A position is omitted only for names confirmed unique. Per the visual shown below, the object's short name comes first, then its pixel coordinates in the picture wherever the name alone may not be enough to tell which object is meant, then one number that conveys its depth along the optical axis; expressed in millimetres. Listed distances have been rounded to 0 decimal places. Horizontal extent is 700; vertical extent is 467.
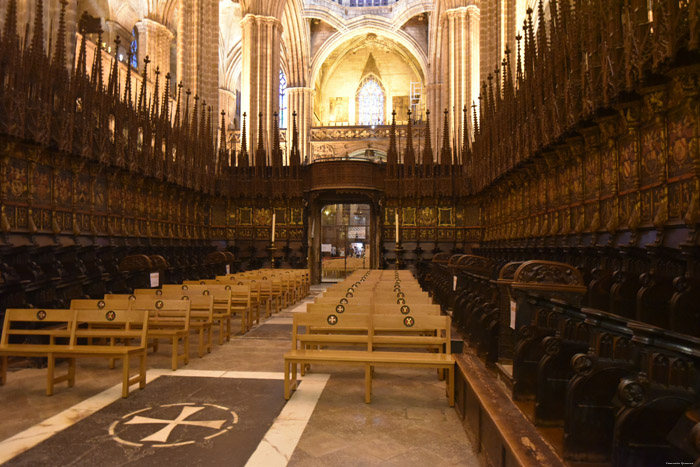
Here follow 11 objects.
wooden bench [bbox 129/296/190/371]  5113
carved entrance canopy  15438
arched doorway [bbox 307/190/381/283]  16031
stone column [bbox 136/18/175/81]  23406
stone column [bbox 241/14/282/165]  22109
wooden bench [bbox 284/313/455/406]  3982
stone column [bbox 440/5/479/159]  22781
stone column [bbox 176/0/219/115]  17656
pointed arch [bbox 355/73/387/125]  41875
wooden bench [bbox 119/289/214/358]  5754
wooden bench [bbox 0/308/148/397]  4230
